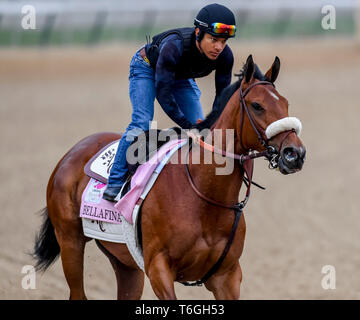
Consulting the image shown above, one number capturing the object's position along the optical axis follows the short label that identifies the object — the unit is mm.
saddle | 10227
